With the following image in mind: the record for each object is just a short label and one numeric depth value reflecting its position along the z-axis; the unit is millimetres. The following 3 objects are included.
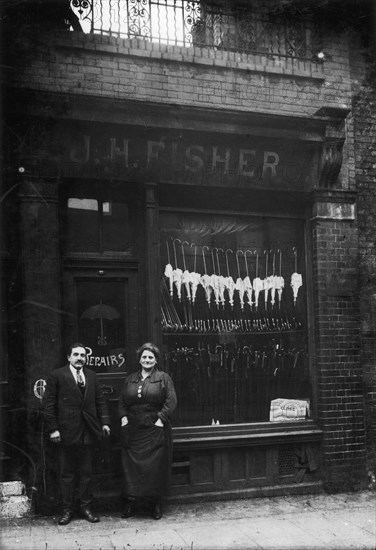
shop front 6922
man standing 6305
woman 6461
